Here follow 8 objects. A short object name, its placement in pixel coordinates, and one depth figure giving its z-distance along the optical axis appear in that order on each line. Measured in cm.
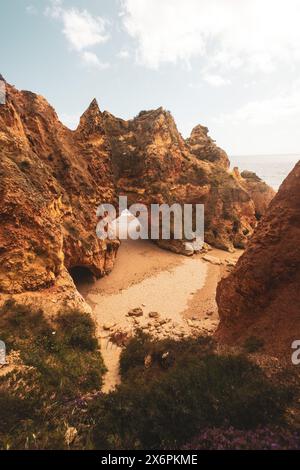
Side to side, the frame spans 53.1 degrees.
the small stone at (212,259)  2826
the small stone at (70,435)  680
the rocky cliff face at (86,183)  1480
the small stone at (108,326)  1697
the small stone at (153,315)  1836
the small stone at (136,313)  1864
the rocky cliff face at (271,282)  1009
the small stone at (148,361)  1198
